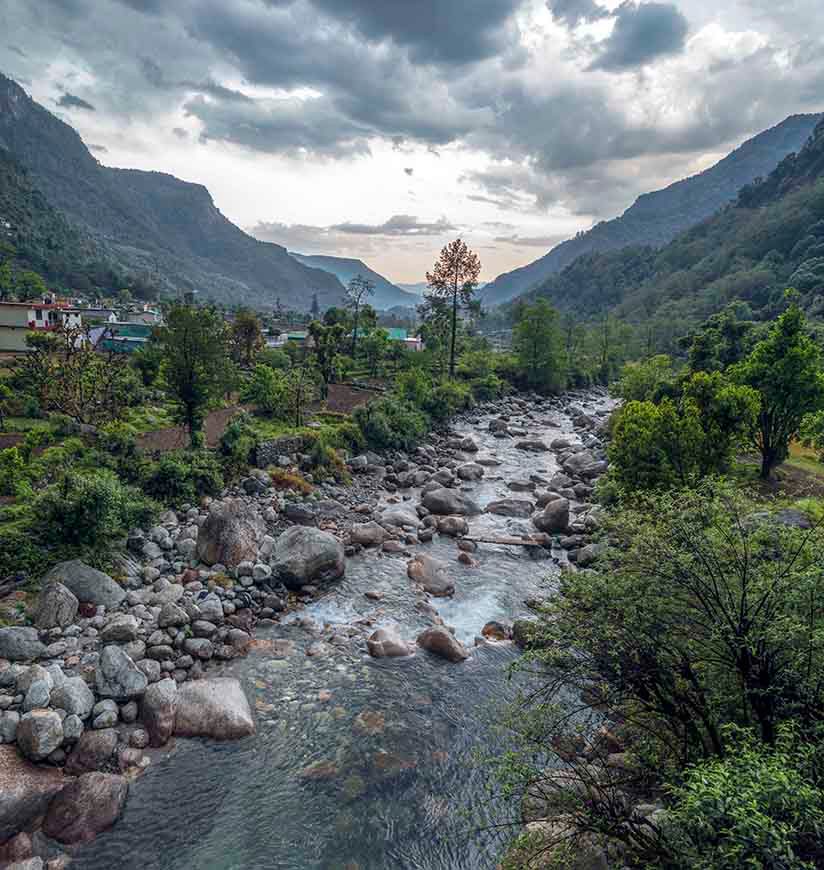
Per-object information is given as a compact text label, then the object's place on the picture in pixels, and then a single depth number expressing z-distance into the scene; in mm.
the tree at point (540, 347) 65375
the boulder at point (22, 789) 9008
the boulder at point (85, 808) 9266
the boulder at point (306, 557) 17844
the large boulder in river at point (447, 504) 26312
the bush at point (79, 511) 15219
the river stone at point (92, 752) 10336
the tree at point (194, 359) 23375
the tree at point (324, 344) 44378
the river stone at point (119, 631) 13297
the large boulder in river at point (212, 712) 11688
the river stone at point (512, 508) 26438
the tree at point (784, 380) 22609
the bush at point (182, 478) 20594
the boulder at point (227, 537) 17797
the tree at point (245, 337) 50125
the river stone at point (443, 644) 14914
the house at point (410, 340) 84200
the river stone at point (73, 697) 10992
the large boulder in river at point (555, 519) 24094
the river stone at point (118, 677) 11695
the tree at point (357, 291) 72188
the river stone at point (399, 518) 24141
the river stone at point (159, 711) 11312
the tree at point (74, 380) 25531
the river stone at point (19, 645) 12031
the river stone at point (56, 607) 13152
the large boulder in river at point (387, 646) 14906
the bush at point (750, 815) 4809
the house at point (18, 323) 49438
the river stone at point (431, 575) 18688
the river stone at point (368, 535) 21781
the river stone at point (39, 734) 10086
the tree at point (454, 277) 57250
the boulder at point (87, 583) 14352
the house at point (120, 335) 57744
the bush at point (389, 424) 34438
